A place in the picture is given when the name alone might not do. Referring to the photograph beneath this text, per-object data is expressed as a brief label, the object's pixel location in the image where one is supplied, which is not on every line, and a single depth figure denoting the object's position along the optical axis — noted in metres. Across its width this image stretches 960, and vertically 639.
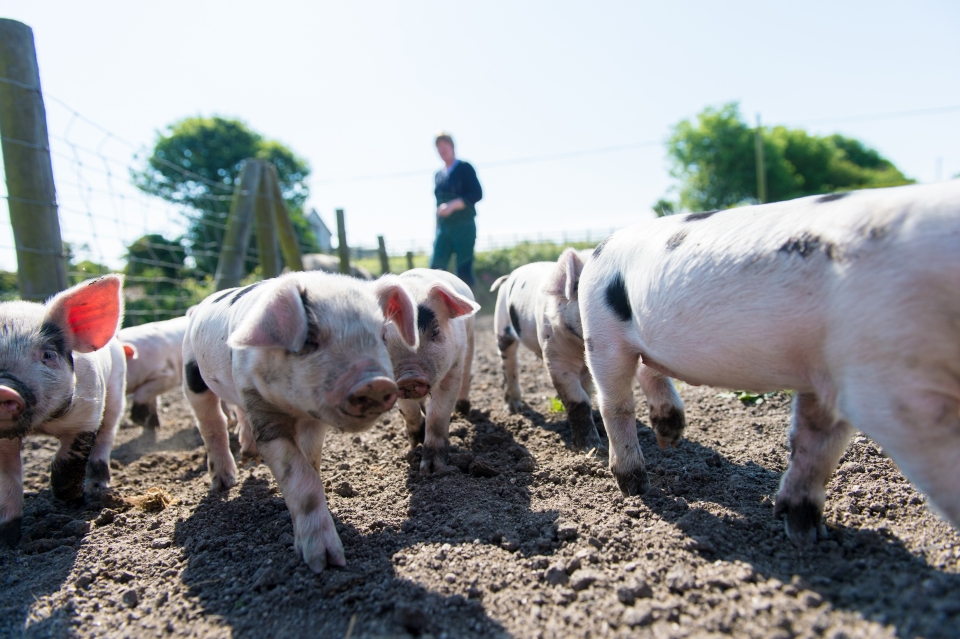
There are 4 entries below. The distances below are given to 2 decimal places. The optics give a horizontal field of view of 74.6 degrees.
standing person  8.08
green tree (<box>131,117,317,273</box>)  37.56
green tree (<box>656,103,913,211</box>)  42.78
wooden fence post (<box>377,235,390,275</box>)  11.91
